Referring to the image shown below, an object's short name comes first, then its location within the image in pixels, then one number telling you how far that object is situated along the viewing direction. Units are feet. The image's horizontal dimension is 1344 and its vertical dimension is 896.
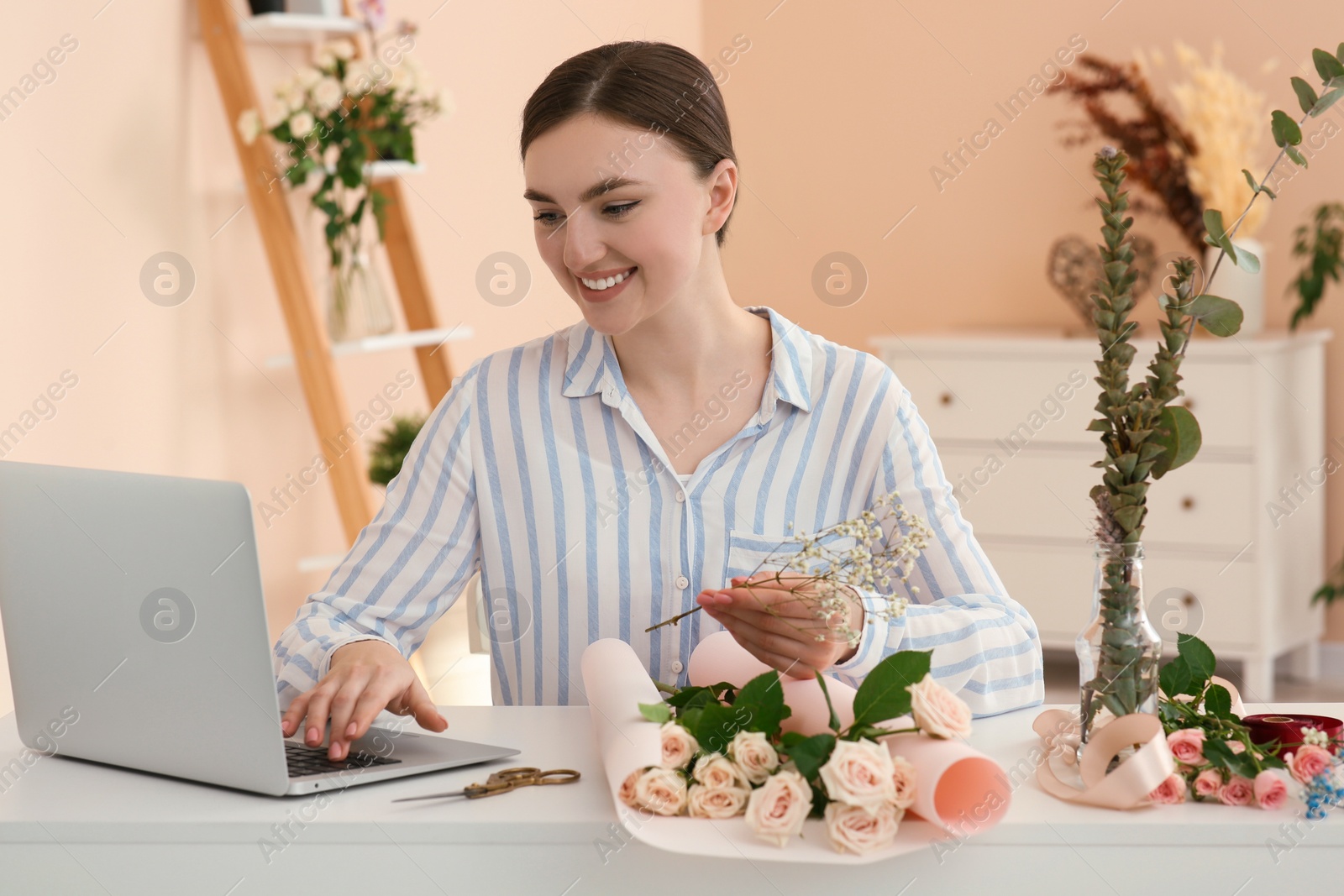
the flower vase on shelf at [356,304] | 11.87
